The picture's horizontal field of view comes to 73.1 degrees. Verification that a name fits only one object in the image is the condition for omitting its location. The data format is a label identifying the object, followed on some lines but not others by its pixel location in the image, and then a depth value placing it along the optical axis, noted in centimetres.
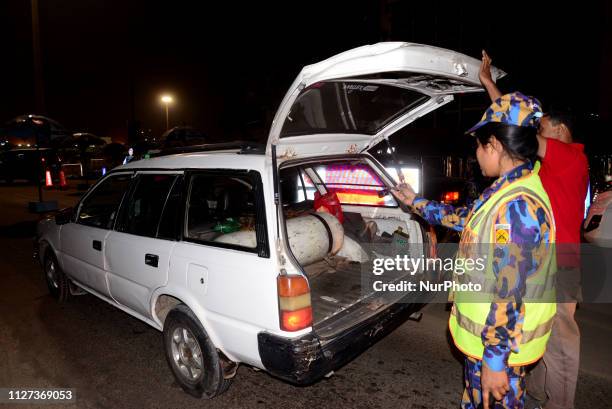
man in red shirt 262
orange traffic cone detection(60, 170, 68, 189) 1941
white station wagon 256
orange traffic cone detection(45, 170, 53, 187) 1977
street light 2890
